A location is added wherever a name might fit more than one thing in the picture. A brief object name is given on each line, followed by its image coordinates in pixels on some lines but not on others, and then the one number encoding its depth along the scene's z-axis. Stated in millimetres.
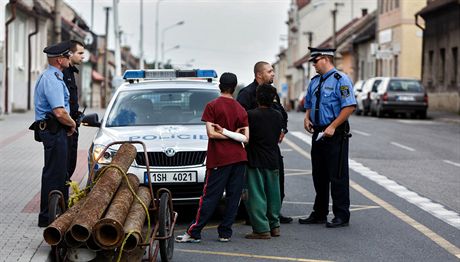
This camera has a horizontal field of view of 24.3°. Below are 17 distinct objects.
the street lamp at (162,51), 115375
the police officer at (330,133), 11727
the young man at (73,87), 11781
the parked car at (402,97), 44656
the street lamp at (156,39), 90688
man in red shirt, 10438
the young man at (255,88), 11547
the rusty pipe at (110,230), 7879
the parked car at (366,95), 48656
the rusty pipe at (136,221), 8023
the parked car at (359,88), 52031
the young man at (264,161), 10867
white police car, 11555
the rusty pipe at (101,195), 7916
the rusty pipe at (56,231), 7969
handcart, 8195
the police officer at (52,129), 10656
